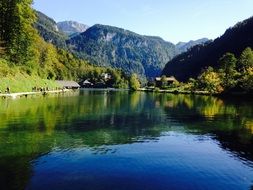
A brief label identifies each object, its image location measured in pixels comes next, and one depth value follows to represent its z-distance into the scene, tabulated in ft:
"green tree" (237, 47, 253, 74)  317.39
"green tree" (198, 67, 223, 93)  296.71
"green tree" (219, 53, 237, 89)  288.06
